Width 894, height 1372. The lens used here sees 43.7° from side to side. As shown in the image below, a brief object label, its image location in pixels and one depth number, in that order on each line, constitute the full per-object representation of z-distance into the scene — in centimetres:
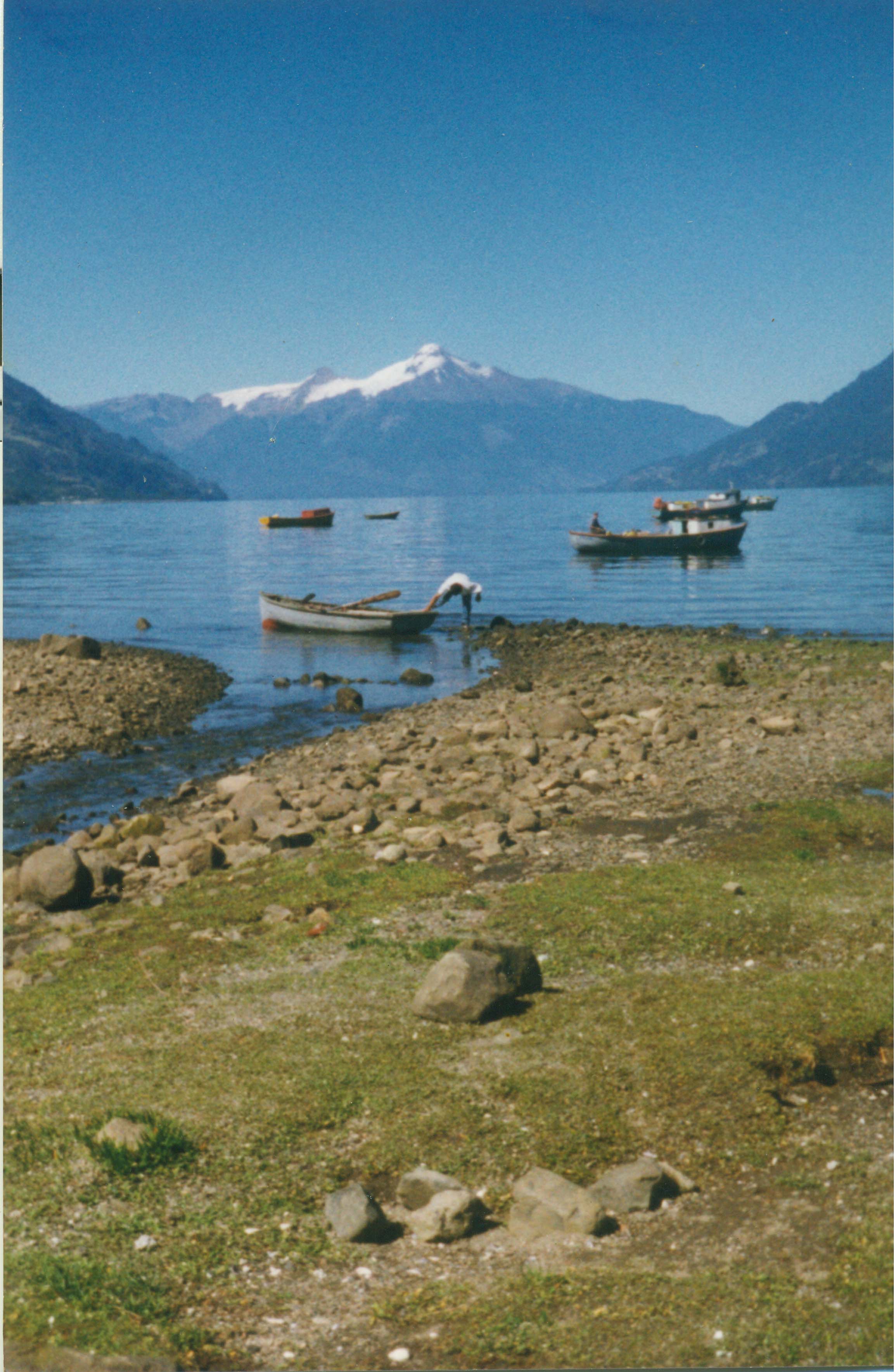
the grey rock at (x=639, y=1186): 682
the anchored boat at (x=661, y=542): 8938
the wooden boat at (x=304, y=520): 16275
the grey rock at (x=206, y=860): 1647
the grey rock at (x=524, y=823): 1603
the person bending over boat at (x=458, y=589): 5288
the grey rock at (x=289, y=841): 1672
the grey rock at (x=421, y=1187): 694
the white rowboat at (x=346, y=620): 5100
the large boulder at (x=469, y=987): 956
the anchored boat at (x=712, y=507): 12469
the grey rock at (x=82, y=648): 4272
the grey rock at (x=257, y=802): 1956
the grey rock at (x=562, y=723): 2412
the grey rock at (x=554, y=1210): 656
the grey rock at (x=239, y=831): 1812
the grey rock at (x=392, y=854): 1508
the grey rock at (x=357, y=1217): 656
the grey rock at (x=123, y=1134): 746
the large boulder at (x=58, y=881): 1540
